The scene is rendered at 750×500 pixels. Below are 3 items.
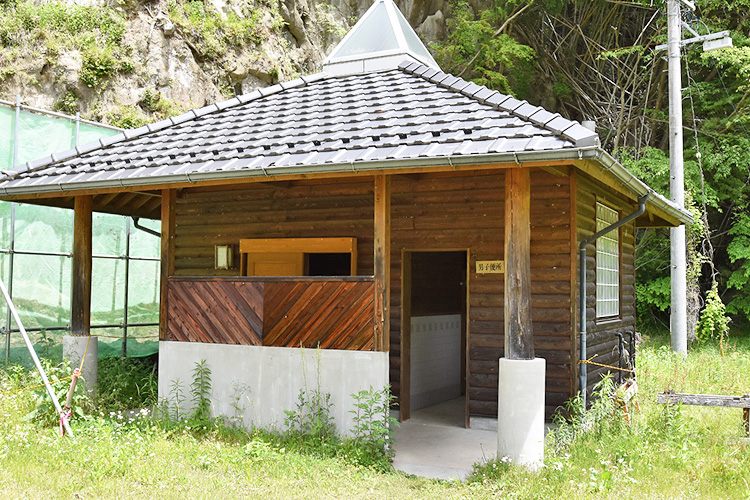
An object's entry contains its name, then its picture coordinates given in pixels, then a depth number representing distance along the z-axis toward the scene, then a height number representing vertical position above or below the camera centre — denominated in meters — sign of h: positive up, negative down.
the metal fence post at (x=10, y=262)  10.28 +0.27
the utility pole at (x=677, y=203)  13.70 +1.58
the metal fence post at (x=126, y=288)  12.55 -0.13
